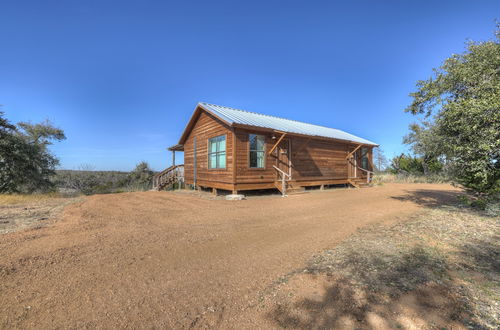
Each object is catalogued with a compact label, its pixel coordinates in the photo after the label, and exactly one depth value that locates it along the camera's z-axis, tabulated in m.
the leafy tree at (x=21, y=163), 12.36
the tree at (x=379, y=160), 32.75
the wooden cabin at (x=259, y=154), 10.41
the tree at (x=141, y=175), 25.28
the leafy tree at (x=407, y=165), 21.88
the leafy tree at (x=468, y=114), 4.98
